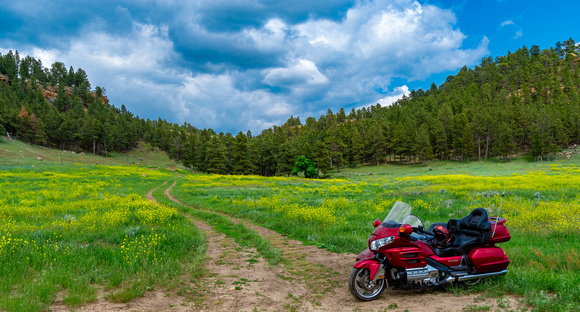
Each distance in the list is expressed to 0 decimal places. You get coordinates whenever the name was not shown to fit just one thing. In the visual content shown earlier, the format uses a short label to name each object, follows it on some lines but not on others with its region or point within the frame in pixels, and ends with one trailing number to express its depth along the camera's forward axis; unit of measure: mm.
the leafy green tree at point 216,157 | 78812
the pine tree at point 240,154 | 79875
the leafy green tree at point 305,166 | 74938
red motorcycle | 5520
